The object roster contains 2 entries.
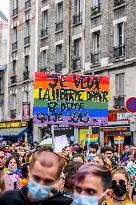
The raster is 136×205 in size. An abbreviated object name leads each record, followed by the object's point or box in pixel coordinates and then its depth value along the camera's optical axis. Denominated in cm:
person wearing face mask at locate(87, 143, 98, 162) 1440
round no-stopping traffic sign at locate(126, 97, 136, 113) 1605
